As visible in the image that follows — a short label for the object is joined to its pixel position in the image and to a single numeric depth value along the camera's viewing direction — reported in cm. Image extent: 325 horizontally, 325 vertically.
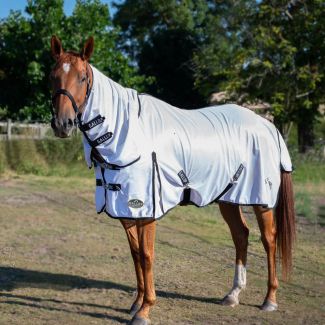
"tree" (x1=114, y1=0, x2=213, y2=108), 3102
